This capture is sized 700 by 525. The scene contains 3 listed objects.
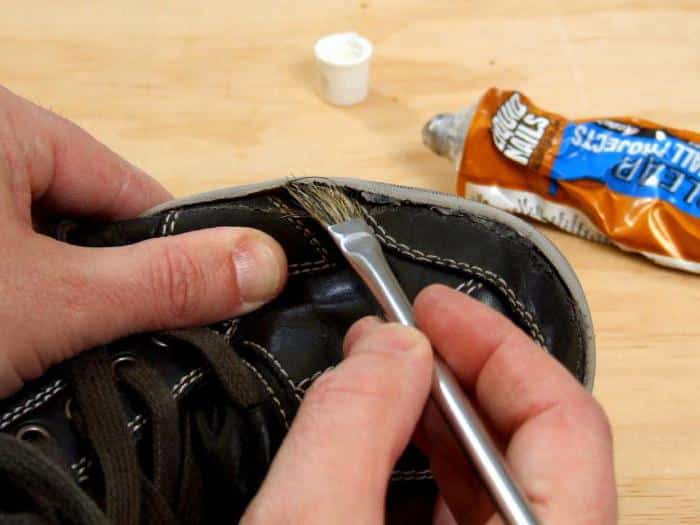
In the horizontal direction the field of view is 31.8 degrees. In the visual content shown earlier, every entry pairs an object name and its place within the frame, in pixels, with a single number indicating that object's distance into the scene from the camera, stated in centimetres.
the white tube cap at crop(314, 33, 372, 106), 46
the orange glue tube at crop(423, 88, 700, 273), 41
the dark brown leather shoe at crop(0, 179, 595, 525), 32
